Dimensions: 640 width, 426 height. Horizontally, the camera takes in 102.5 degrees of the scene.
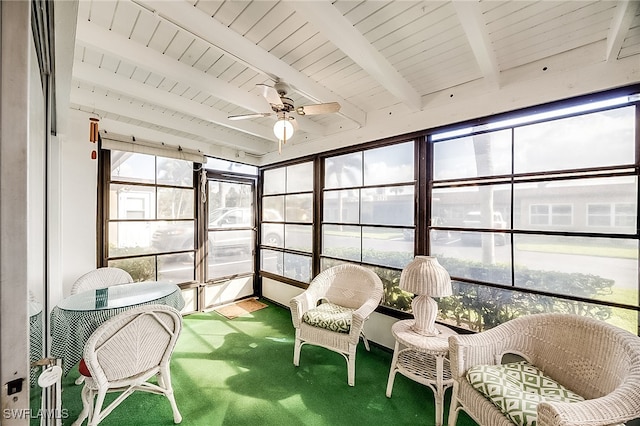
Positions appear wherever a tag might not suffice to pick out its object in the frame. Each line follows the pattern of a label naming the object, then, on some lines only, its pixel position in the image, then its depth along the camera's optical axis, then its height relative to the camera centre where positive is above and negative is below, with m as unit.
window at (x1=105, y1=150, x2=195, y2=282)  3.13 -0.06
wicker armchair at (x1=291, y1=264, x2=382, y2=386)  2.21 -0.91
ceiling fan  1.93 +0.80
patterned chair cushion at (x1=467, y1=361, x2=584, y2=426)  1.28 -0.99
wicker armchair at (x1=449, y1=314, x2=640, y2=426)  1.10 -0.85
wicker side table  1.81 -1.22
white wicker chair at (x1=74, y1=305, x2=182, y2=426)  1.51 -0.90
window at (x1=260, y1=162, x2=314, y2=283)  3.78 -0.15
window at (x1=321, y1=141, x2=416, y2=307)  2.72 +0.02
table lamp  1.95 -0.58
